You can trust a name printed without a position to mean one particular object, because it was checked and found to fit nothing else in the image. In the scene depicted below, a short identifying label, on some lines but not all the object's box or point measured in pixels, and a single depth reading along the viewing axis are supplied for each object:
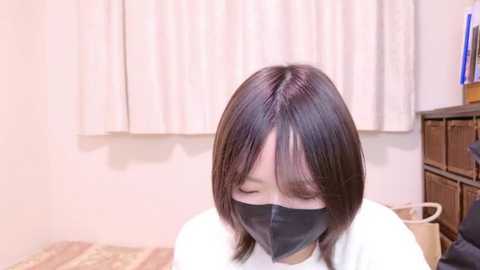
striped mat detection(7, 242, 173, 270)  1.70
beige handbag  1.46
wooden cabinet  1.26
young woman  0.57
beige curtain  1.76
